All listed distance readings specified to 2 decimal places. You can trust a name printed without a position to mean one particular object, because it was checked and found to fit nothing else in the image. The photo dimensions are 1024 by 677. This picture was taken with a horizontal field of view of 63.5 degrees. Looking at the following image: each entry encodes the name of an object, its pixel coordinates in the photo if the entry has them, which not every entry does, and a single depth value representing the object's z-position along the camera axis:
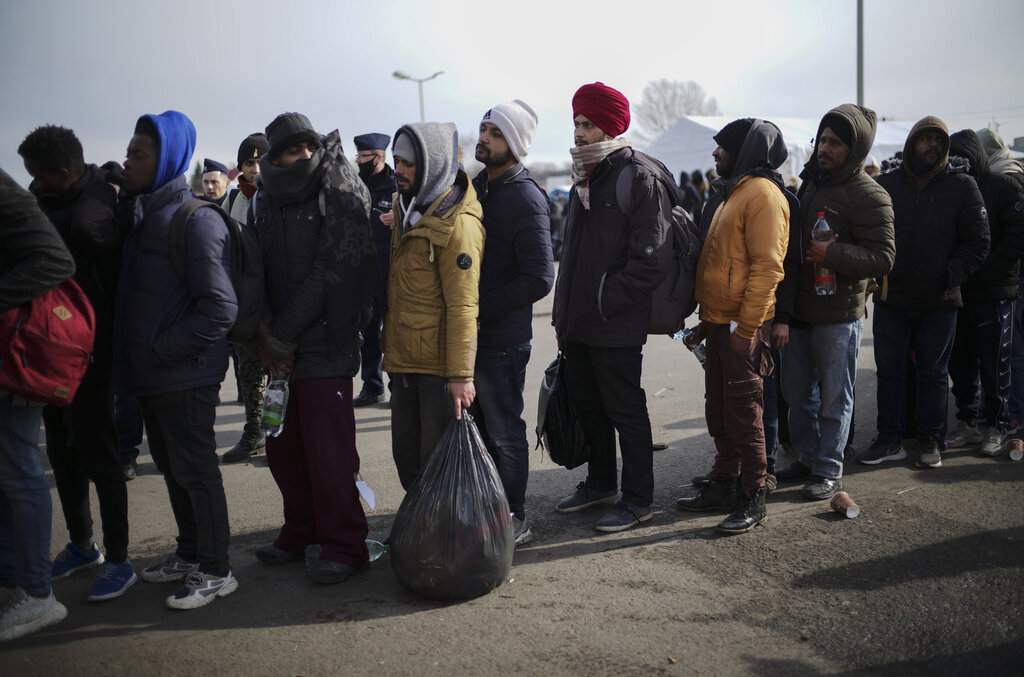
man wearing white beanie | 3.96
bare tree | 63.78
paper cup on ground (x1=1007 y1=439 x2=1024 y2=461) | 5.20
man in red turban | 4.09
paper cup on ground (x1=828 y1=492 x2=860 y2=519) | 4.31
